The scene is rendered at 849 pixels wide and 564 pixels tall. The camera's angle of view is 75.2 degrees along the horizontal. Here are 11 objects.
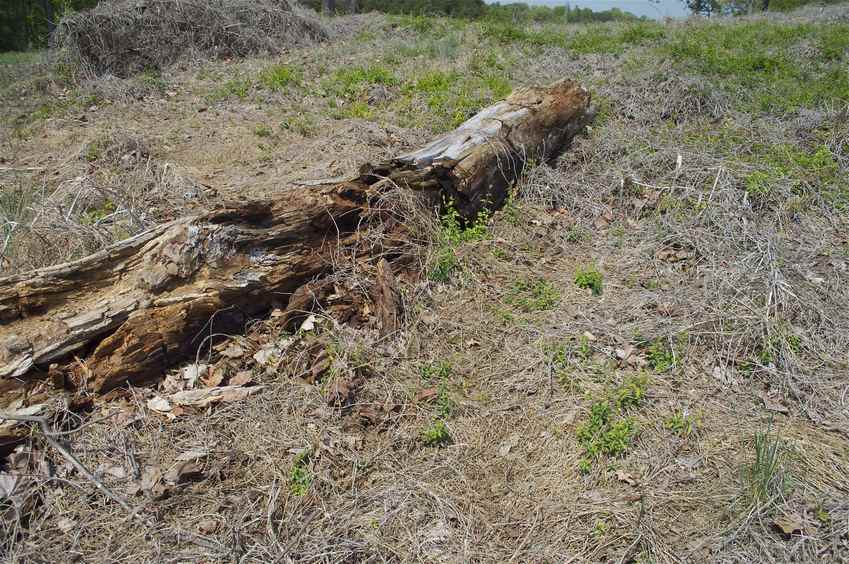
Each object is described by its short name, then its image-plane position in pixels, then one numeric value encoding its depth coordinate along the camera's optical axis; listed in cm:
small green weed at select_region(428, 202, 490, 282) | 392
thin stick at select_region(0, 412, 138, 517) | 237
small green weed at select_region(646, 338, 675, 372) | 313
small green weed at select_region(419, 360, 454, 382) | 319
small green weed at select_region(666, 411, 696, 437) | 275
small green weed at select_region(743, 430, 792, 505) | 231
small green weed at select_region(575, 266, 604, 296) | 385
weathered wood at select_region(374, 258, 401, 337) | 344
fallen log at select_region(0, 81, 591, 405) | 266
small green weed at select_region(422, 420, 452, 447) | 279
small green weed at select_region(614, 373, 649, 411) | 290
